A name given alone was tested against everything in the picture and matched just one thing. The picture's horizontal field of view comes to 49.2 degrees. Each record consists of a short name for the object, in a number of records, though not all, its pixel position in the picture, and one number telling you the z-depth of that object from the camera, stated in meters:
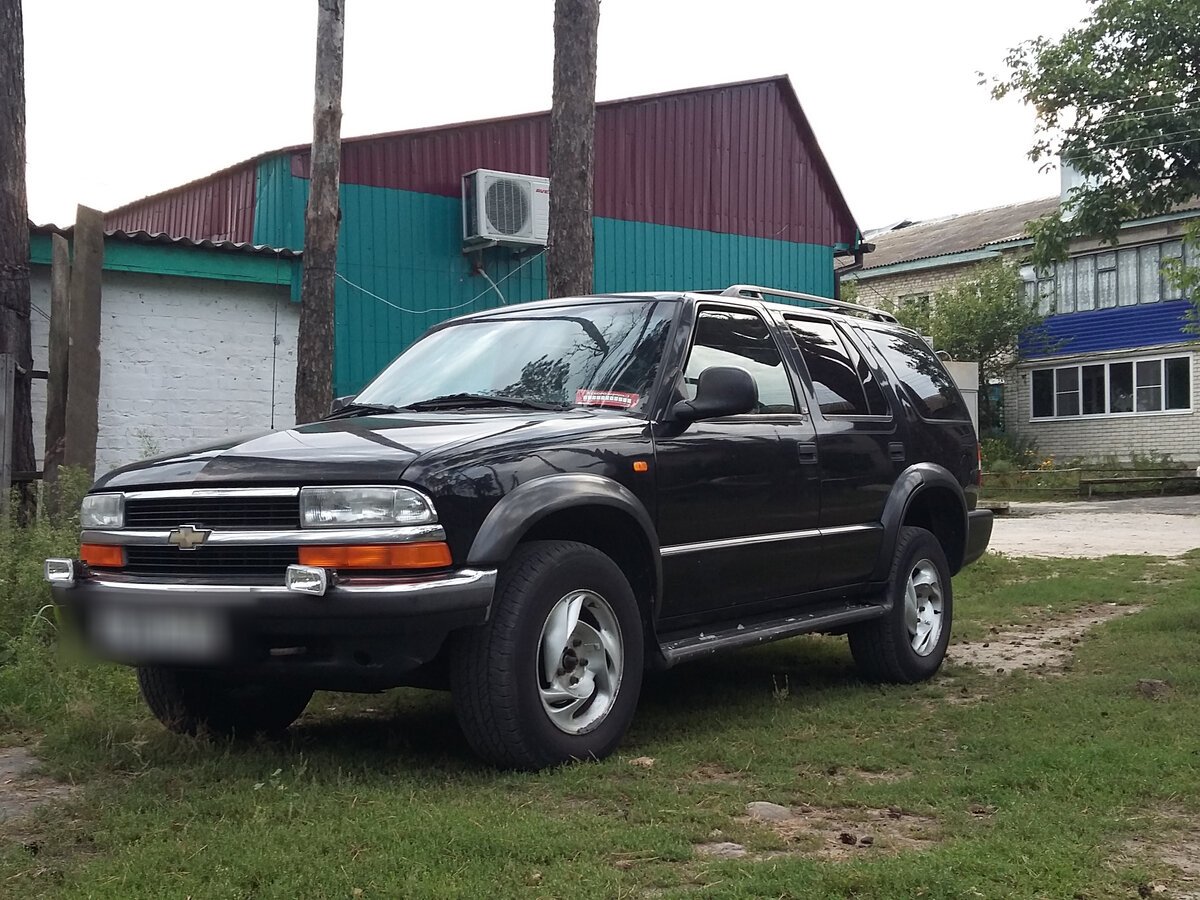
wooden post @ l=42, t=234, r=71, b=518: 9.67
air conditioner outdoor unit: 15.95
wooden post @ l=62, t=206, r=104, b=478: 9.64
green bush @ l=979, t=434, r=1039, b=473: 29.39
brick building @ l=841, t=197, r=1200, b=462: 28.70
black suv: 4.30
